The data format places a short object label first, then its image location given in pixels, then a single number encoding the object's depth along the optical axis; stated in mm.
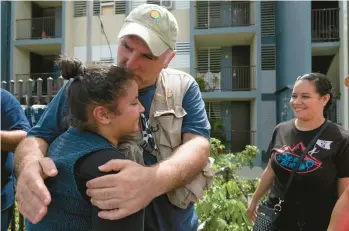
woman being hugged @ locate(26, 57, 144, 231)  1205
